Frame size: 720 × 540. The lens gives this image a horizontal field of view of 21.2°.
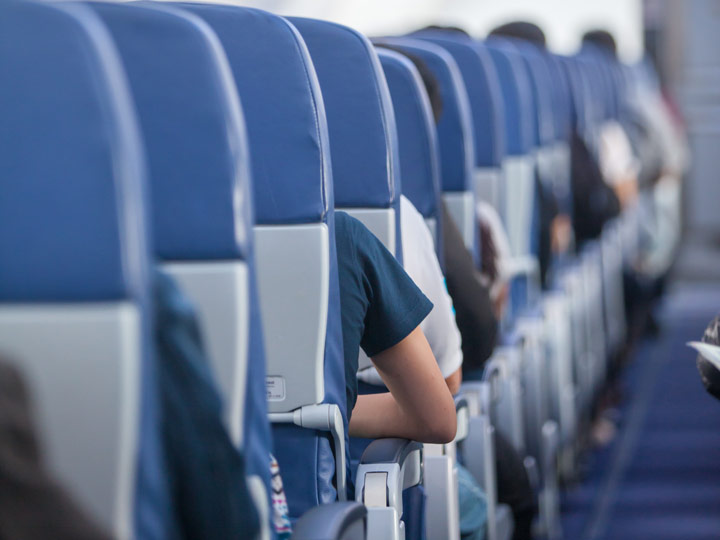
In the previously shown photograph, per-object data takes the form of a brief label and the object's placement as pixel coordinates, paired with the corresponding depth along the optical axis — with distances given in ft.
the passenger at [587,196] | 20.79
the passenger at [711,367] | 9.19
